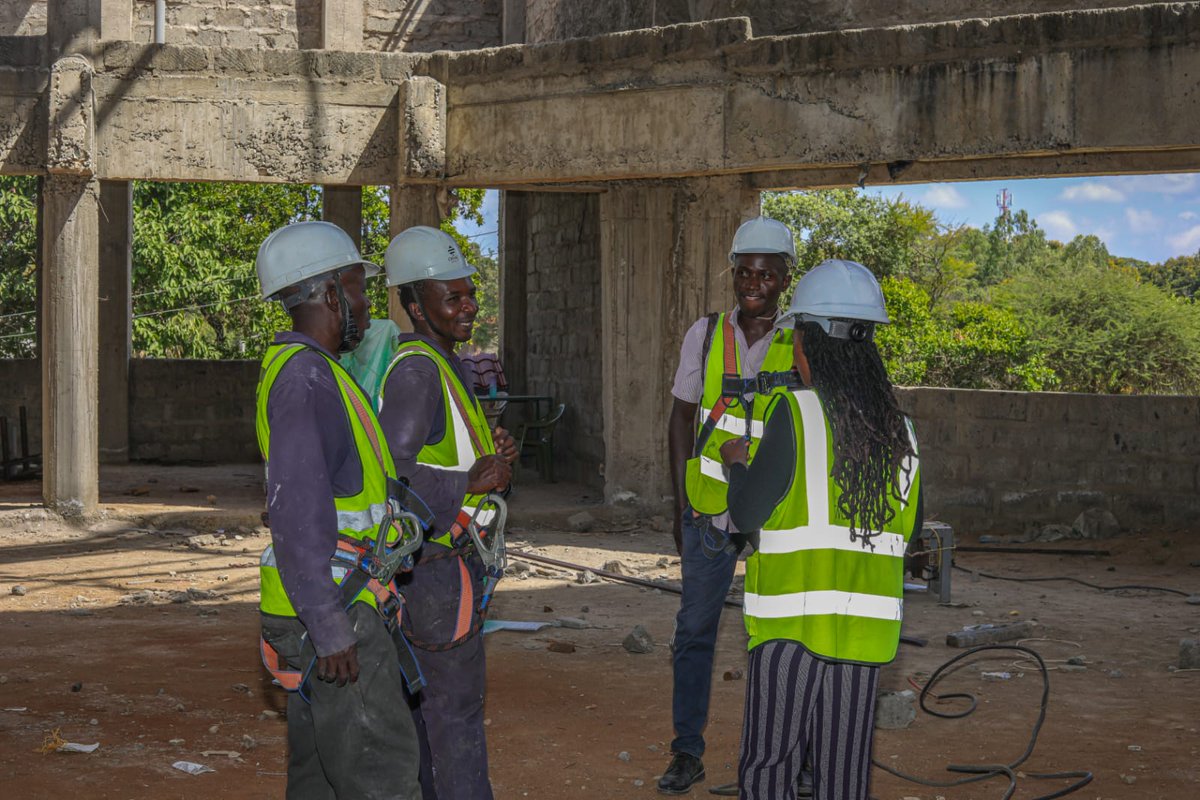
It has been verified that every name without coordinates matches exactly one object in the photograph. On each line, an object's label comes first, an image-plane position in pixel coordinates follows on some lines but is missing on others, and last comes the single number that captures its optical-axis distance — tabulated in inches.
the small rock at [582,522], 431.8
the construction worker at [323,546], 115.0
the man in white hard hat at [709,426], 175.3
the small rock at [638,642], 268.4
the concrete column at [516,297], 590.6
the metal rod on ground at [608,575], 333.1
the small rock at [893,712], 212.5
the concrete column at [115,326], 617.3
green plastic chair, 531.5
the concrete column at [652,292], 410.9
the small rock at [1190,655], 256.1
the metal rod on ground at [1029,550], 397.1
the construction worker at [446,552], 140.5
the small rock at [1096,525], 415.2
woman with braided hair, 120.1
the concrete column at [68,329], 406.6
